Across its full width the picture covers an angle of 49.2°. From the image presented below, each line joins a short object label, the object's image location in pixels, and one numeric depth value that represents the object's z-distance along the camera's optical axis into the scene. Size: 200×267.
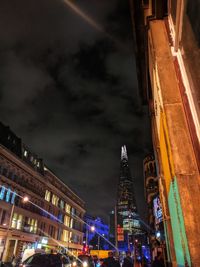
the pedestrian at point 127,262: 11.72
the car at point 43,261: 11.34
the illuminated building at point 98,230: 110.28
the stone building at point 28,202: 34.94
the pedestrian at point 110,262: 9.53
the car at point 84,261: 18.99
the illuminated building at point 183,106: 3.13
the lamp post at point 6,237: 32.19
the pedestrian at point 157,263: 10.16
